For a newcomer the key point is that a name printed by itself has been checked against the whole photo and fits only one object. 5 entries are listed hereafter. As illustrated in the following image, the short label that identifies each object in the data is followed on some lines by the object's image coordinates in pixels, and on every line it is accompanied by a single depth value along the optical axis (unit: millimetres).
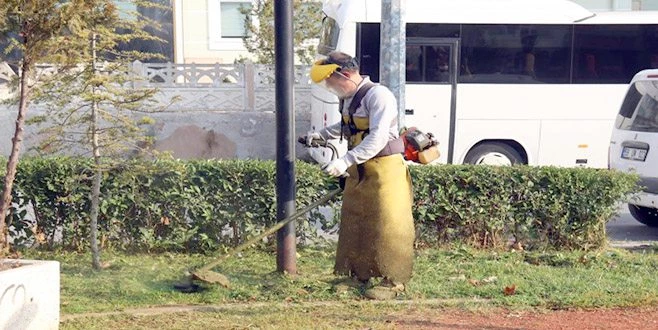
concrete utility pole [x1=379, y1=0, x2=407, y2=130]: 20625
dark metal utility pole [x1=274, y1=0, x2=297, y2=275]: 13187
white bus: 27359
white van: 19203
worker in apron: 12078
